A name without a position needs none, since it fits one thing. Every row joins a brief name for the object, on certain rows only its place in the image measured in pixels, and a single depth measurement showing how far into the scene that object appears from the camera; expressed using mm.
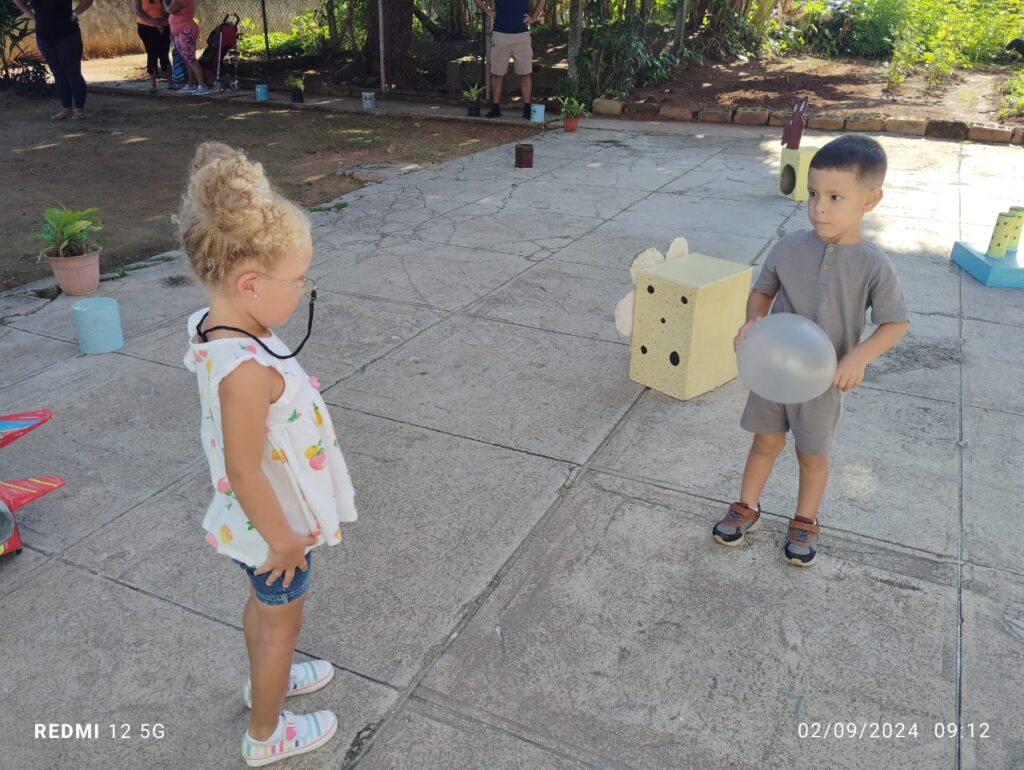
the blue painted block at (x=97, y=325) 4012
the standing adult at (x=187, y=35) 12078
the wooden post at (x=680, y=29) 12890
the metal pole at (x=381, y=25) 12055
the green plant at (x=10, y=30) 12648
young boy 2201
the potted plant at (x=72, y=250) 4613
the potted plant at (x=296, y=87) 11938
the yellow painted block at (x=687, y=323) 3578
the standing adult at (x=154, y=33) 12625
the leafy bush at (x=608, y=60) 11281
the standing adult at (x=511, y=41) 10281
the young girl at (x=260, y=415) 1553
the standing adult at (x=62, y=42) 9836
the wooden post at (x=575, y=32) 10844
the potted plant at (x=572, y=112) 9930
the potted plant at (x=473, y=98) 10828
